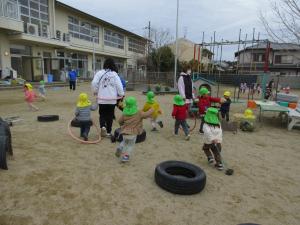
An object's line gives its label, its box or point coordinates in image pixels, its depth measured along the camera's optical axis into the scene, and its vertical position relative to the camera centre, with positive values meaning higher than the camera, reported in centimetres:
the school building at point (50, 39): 2142 +368
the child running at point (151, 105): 725 -86
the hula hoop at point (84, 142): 596 -162
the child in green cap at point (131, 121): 464 -85
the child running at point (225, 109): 890 -114
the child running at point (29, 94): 1018 -89
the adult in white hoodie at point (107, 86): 600 -28
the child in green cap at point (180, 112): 671 -95
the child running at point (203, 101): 745 -73
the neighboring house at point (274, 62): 4766 +310
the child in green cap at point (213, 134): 477 -109
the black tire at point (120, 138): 621 -158
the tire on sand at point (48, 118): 836 -152
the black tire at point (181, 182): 381 -163
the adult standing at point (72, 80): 1972 -54
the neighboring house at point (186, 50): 5731 +617
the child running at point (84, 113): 601 -95
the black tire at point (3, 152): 401 -131
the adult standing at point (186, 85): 749 -26
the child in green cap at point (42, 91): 1353 -104
